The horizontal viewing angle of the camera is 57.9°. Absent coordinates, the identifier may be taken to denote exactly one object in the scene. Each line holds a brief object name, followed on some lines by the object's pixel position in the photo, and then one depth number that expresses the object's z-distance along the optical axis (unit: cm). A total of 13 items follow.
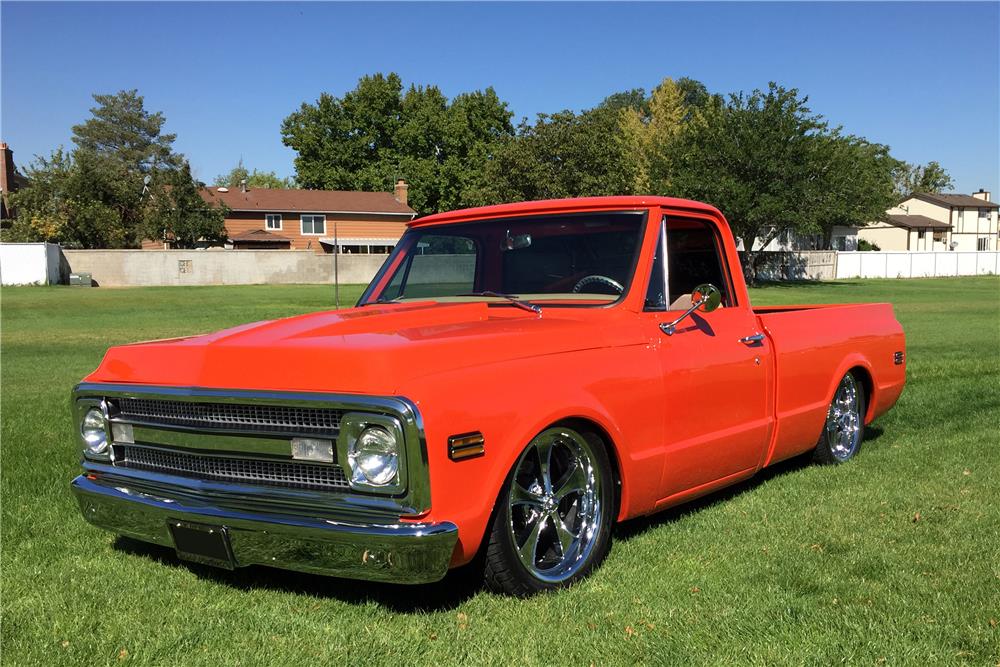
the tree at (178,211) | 5334
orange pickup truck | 331
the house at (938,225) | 8794
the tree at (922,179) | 11938
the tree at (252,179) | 10950
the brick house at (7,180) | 6353
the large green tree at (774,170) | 4347
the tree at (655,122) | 7156
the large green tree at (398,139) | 7306
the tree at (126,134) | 9212
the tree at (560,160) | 5525
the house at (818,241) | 7131
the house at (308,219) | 6059
